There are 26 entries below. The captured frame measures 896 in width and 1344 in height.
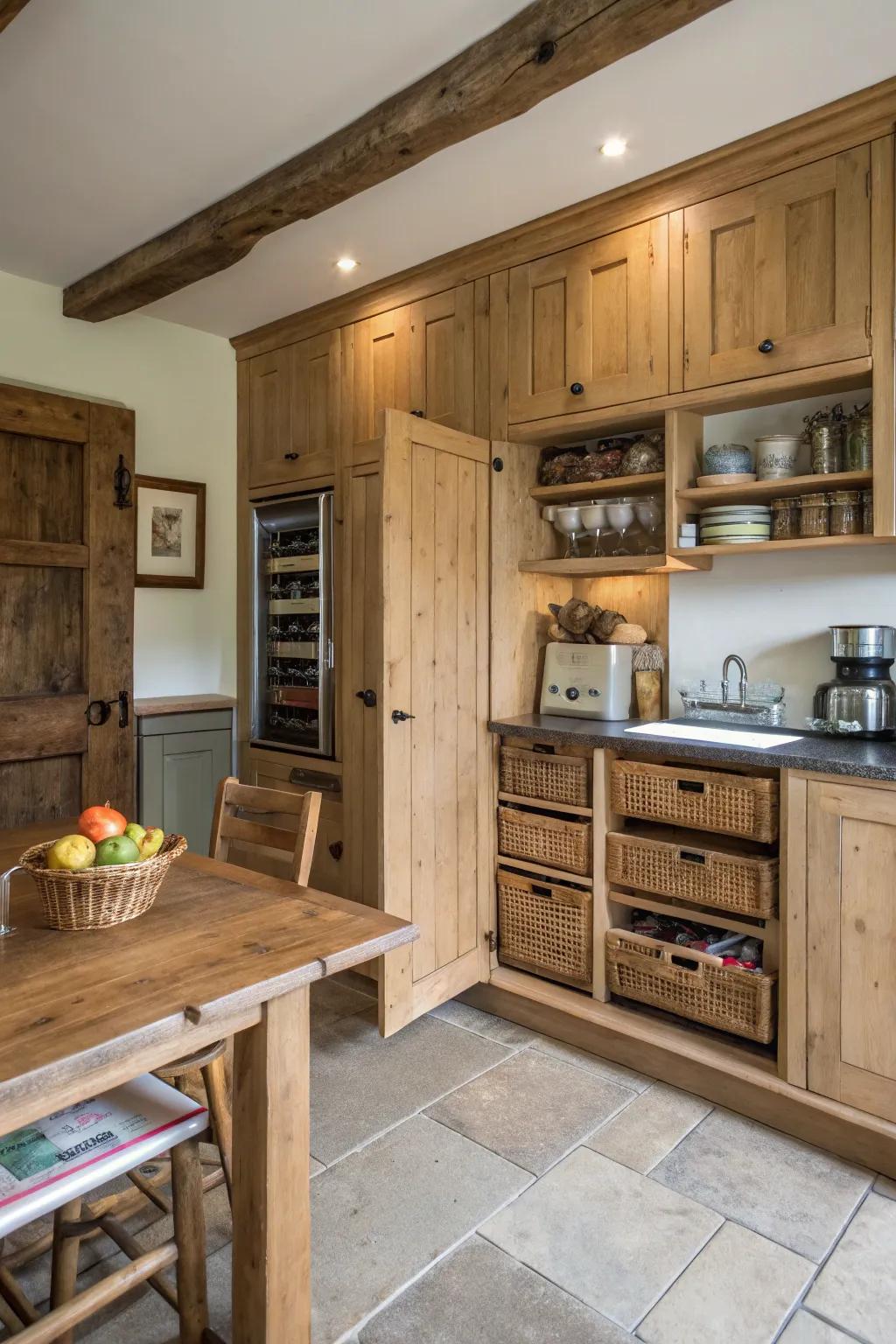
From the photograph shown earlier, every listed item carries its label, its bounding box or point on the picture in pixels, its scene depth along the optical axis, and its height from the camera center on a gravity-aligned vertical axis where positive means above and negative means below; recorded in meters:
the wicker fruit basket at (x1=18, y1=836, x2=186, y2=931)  1.40 -0.40
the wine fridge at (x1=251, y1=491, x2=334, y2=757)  3.45 +0.12
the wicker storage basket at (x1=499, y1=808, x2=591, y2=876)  2.71 -0.61
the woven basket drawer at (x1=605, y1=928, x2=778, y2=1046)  2.31 -0.95
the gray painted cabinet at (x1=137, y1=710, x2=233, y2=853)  3.64 -0.50
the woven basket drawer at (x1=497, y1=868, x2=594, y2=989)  2.72 -0.91
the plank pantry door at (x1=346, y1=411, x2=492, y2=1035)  2.56 -0.18
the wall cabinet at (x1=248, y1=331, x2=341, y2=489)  3.60 +1.05
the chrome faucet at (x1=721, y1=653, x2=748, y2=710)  2.74 -0.07
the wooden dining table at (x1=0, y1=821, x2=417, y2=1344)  1.08 -0.47
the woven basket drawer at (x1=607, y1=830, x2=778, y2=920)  2.31 -0.63
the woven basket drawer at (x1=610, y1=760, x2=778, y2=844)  2.29 -0.41
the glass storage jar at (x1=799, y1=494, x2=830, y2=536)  2.44 +0.39
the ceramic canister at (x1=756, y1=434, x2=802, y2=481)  2.54 +0.58
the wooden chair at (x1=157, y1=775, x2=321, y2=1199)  1.78 -0.44
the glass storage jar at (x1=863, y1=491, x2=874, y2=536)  2.38 +0.39
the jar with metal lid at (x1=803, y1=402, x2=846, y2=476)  2.43 +0.58
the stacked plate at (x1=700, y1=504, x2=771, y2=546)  2.58 +0.39
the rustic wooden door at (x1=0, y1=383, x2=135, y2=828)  3.29 +0.20
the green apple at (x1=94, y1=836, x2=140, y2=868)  1.44 -0.33
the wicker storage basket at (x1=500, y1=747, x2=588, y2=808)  2.71 -0.41
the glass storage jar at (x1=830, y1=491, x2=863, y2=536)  2.39 +0.39
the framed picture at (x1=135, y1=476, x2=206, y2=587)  3.76 +0.54
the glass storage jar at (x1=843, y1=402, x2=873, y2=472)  2.33 +0.58
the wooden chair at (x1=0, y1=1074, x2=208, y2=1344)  1.22 -0.97
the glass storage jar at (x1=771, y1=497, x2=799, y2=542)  2.52 +0.39
